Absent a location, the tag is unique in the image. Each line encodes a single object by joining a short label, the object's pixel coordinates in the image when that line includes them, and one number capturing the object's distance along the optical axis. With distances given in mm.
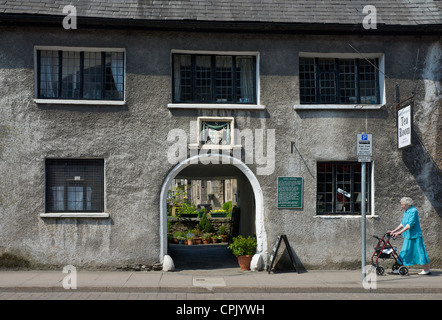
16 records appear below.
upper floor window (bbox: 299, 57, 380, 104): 14094
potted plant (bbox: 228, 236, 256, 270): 13617
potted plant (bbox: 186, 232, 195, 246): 22031
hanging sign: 12836
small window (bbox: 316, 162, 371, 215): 13836
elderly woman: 12492
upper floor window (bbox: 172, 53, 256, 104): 13844
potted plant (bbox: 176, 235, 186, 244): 22109
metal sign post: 11648
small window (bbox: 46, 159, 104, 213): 13336
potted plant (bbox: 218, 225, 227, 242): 23303
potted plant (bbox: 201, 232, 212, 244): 22297
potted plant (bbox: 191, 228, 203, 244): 22181
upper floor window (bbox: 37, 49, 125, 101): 13477
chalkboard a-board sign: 13023
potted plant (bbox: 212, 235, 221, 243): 22578
